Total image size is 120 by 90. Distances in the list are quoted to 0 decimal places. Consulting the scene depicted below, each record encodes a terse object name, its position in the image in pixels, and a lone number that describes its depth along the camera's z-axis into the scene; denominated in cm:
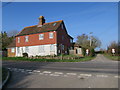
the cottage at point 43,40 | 2147
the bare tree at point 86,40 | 4339
